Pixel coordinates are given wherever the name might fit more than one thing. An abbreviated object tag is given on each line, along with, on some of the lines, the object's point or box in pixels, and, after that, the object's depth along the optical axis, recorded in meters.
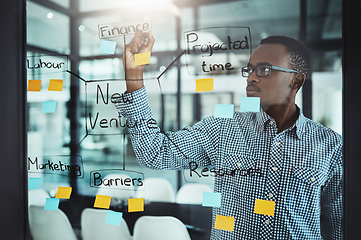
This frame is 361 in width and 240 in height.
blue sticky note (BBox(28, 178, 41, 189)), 1.46
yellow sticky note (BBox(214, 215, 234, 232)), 1.21
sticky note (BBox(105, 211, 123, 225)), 1.39
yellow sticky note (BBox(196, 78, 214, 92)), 1.25
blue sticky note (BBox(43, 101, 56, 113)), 1.46
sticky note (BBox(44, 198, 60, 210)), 1.44
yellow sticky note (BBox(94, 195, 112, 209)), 1.41
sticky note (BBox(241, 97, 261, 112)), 1.17
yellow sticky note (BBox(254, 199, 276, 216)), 1.13
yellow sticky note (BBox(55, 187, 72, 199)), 1.44
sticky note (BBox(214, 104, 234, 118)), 1.21
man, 1.10
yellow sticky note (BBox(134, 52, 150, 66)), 1.31
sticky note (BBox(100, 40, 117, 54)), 1.36
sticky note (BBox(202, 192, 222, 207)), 1.23
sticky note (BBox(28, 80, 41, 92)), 1.44
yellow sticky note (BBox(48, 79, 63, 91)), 1.46
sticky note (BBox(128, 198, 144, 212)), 1.37
